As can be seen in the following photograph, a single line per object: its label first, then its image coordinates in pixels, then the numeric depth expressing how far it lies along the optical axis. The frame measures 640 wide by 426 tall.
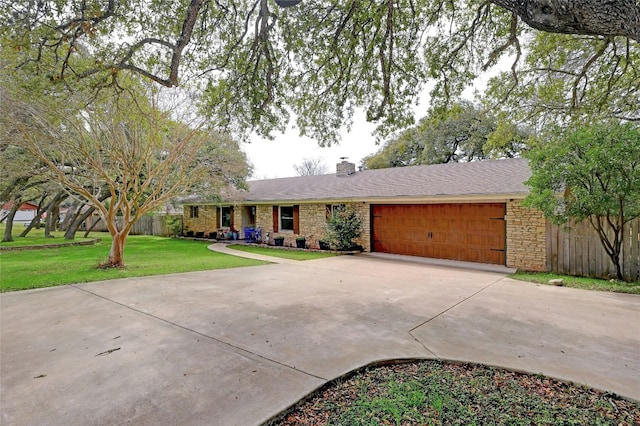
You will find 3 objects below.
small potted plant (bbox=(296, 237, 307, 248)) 15.20
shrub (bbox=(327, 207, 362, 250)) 13.41
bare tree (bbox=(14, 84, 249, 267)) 8.16
